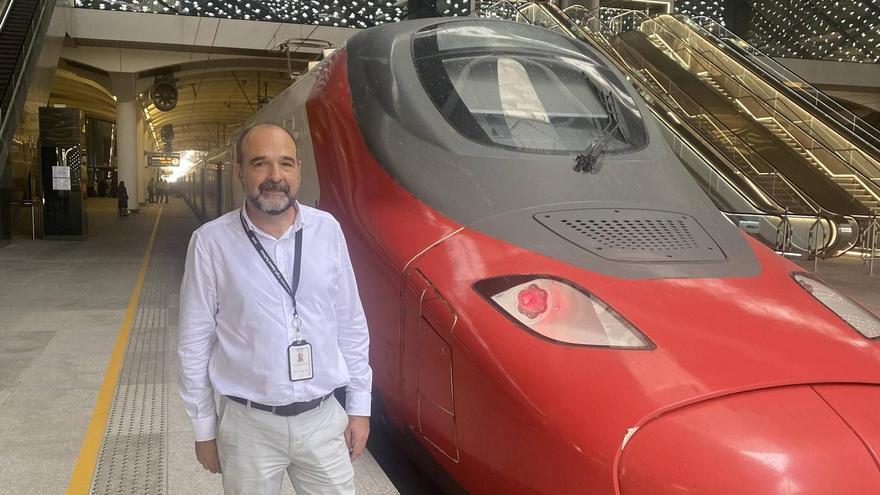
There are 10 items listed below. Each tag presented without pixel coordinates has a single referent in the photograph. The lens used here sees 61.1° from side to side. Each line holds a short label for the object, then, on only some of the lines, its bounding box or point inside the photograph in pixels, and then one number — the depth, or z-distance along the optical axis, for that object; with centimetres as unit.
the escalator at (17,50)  1290
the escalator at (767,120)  1481
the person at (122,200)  2236
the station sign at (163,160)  3769
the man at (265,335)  199
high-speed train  200
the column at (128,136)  2356
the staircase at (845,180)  1493
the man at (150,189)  3534
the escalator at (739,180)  1270
